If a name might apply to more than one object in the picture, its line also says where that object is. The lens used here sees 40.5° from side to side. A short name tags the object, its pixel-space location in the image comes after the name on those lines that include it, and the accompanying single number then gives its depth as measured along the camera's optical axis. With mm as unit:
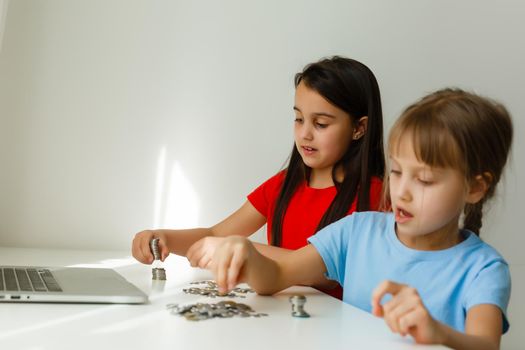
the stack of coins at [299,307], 885
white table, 699
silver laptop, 901
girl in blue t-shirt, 995
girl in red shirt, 1607
